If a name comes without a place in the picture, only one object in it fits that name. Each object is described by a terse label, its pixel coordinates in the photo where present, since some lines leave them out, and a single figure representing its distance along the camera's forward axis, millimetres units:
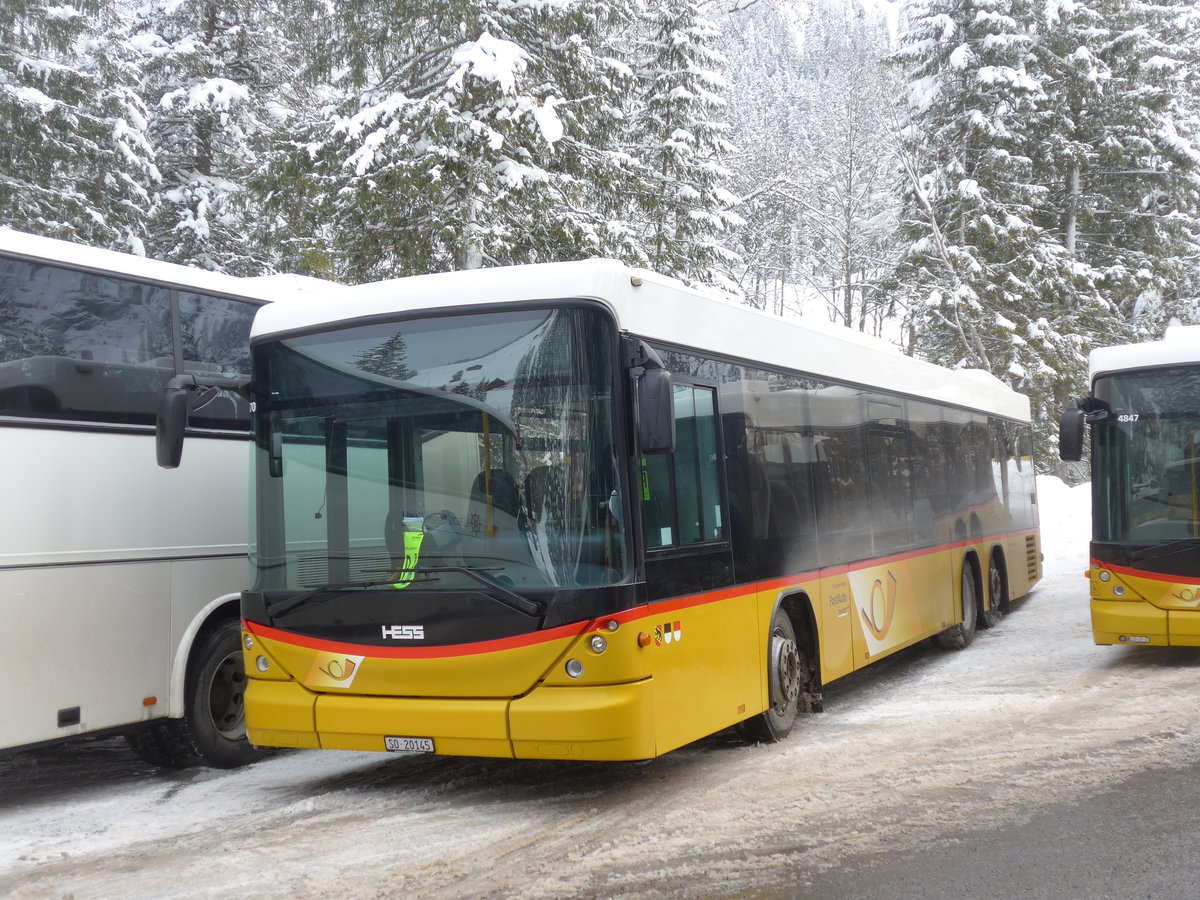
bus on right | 10758
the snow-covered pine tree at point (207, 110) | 24391
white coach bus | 7398
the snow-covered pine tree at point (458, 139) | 16938
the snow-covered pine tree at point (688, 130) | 24844
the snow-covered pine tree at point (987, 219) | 34969
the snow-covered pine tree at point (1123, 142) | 36250
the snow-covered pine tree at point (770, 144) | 54969
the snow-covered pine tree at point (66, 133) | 20438
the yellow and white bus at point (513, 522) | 6480
